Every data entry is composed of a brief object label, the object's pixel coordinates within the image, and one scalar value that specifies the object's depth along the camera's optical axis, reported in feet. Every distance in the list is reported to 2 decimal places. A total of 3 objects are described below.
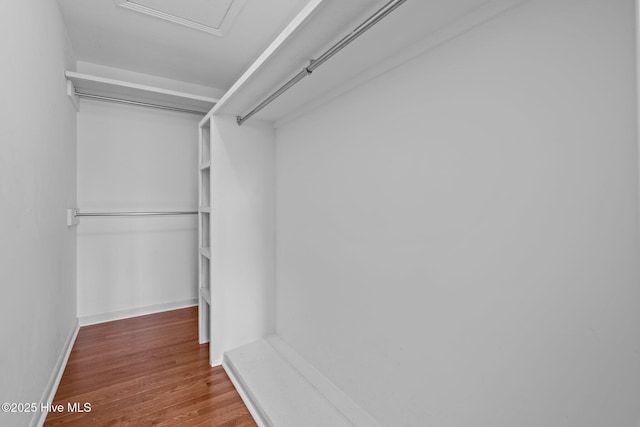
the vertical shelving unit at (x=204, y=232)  8.59
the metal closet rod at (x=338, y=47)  3.28
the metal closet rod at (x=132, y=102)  8.72
